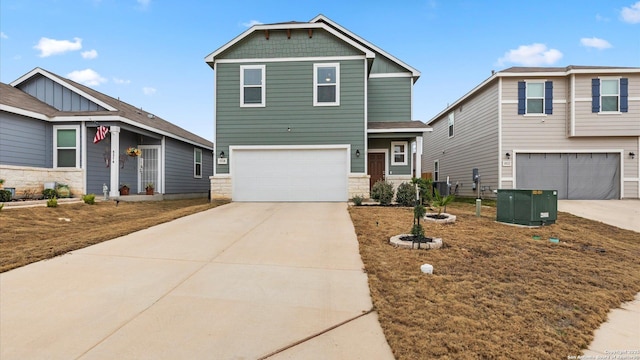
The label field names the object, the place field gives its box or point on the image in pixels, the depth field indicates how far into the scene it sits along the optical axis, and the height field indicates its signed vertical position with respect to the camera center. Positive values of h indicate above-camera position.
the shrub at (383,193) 10.94 -0.53
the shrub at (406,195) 10.99 -0.61
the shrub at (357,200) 11.10 -0.82
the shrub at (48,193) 11.29 -0.63
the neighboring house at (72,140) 11.09 +1.53
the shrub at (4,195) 9.70 -0.62
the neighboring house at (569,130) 13.70 +2.27
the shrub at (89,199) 11.01 -0.82
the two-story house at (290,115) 12.32 +2.57
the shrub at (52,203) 9.62 -0.85
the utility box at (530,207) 7.94 -0.74
